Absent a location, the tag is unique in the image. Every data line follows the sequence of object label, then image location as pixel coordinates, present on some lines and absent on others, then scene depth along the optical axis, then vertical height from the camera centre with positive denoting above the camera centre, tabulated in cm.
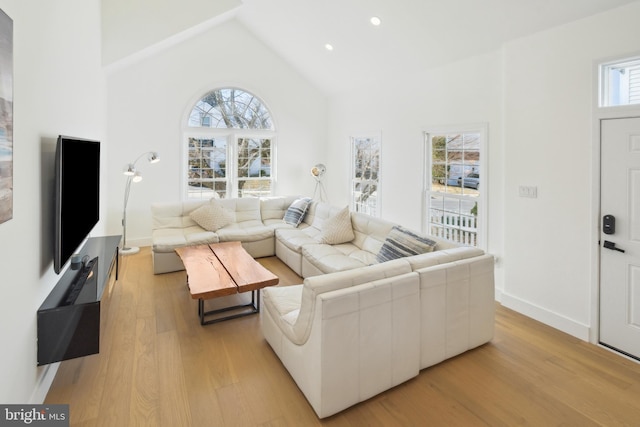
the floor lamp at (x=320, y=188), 729 +51
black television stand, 212 -71
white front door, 267 -18
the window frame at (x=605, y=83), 277 +106
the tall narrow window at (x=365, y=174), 596 +68
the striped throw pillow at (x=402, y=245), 319 -31
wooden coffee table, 306 -62
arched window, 633 +125
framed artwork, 153 +43
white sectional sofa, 207 -73
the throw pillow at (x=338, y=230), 452 -23
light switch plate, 337 +21
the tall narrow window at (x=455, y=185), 411 +35
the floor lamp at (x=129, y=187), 509 +39
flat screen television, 224 +13
